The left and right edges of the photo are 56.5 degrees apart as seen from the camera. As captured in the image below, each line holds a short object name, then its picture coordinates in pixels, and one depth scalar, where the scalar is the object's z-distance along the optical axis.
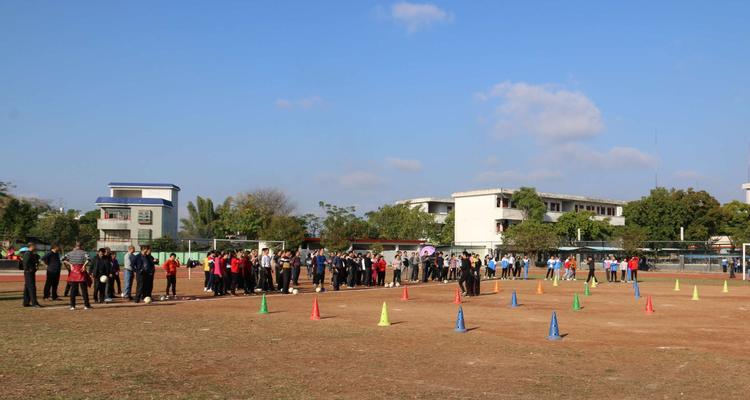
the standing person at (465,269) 25.64
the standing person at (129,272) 21.08
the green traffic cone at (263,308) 18.23
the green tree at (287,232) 71.69
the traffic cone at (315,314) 16.80
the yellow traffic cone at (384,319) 15.79
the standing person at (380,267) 33.75
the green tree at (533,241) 67.25
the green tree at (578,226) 82.69
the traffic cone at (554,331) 13.55
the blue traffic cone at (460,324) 14.65
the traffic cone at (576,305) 20.65
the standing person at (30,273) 18.41
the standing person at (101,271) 19.83
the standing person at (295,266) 29.17
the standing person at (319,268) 29.39
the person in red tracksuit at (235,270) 25.44
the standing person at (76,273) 17.52
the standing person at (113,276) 21.53
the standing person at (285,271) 26.66
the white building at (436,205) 106.50
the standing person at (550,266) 41.63
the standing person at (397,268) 34.12
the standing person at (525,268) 43.88
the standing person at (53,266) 19.55
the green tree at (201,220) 91.25
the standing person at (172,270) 22.55
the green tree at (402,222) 96.50
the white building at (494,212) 85.25
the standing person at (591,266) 34.60
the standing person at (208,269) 25.75
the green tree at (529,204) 82.00
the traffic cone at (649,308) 19.67
